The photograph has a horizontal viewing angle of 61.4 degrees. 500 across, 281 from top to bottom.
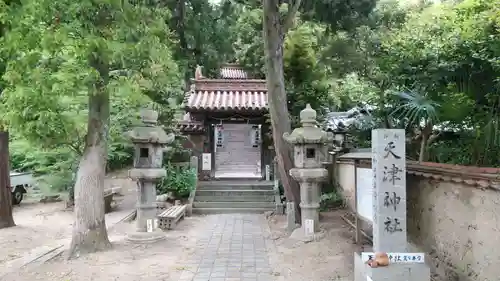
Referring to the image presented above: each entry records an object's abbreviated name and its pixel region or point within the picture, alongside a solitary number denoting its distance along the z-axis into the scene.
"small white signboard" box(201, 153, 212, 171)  18.08
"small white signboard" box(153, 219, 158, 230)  9.88
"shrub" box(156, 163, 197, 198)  15.52
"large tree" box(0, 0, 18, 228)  12.06
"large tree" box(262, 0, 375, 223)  10.52
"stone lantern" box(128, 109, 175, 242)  9.84
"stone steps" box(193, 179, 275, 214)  14.63
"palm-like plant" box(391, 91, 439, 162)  5.93
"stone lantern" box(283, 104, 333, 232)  9.95
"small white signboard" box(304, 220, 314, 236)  9.70
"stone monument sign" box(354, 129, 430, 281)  5.51
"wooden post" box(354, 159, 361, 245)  8.76
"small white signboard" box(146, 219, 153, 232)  9.76
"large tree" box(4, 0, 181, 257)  6.31
